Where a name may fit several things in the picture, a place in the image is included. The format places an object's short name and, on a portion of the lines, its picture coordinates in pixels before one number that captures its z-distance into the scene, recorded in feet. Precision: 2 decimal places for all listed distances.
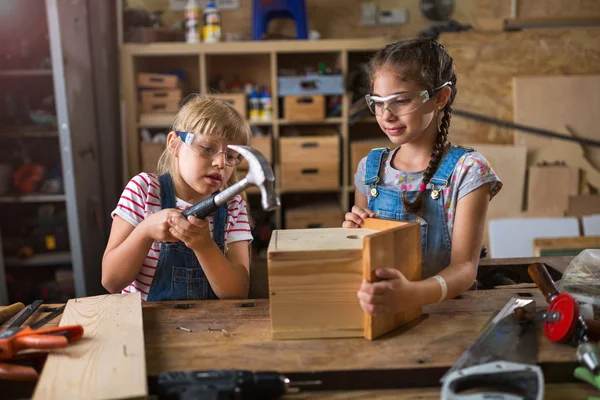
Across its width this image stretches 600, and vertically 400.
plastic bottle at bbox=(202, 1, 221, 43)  14.34
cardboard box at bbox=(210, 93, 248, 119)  14.28
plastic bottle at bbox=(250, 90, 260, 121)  14.65
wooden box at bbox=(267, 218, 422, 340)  3.95
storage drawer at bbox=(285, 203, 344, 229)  14.57
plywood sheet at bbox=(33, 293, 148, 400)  3.19
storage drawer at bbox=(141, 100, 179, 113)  14.46
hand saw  3.18
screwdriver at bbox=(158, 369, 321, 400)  3.20
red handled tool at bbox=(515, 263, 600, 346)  3.84
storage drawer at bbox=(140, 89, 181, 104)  14.38
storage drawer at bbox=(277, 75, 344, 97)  14.17
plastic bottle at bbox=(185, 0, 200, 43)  14.26
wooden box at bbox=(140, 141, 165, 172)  14.33
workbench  3.54
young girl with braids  5.15
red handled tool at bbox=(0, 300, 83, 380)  3.51
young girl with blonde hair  5.19
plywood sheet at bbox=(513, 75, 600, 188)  13.70
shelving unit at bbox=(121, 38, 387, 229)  14.16
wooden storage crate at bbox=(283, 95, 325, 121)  14.26
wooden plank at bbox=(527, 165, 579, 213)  13.55
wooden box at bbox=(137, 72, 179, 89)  14.28
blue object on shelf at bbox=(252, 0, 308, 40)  14.25
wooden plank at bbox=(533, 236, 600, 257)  12.23
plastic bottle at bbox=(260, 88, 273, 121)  14.67
